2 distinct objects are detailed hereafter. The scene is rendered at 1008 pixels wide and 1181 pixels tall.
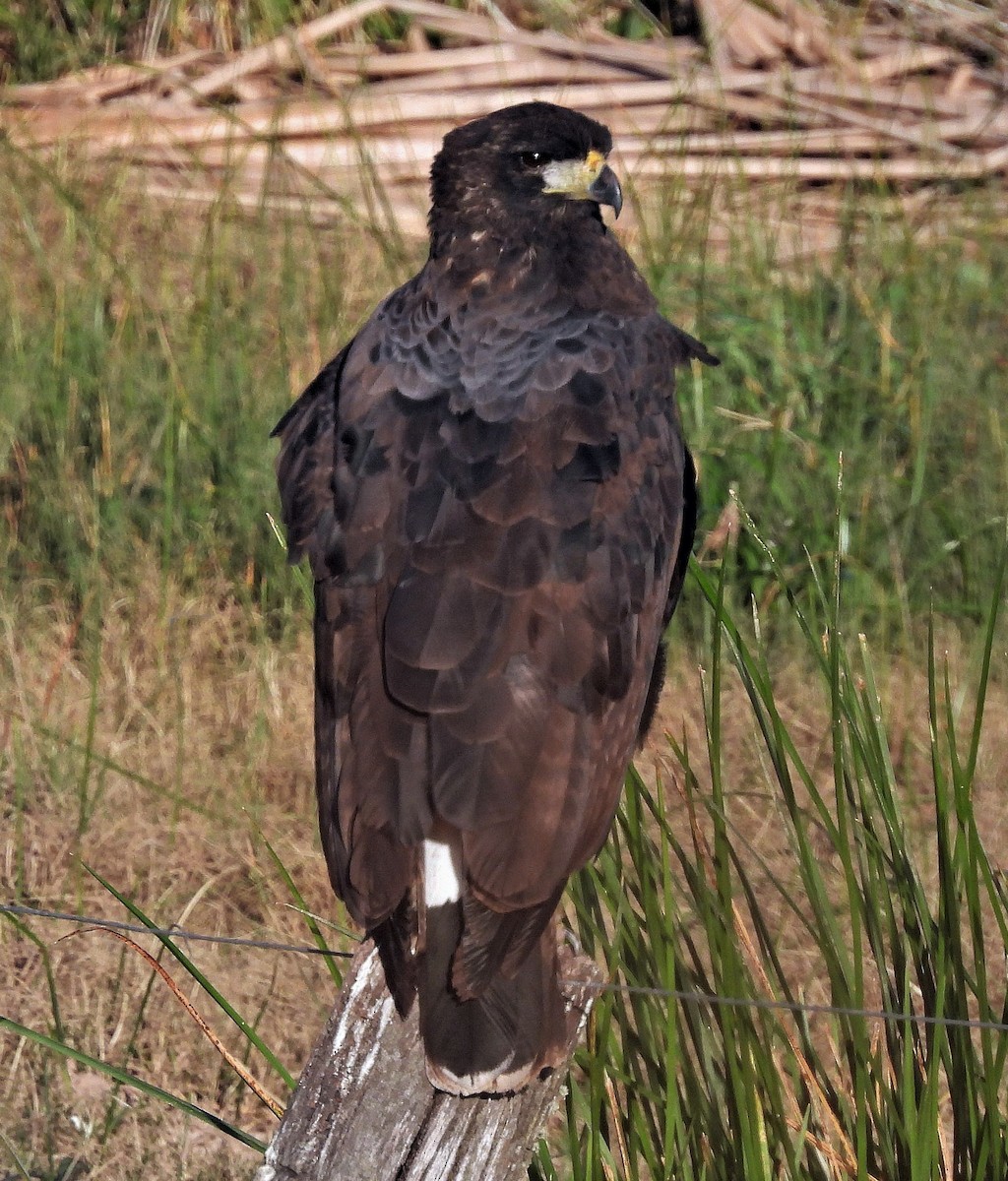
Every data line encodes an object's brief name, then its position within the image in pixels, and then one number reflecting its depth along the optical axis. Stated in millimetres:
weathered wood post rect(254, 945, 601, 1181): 7161
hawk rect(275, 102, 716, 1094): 7234
